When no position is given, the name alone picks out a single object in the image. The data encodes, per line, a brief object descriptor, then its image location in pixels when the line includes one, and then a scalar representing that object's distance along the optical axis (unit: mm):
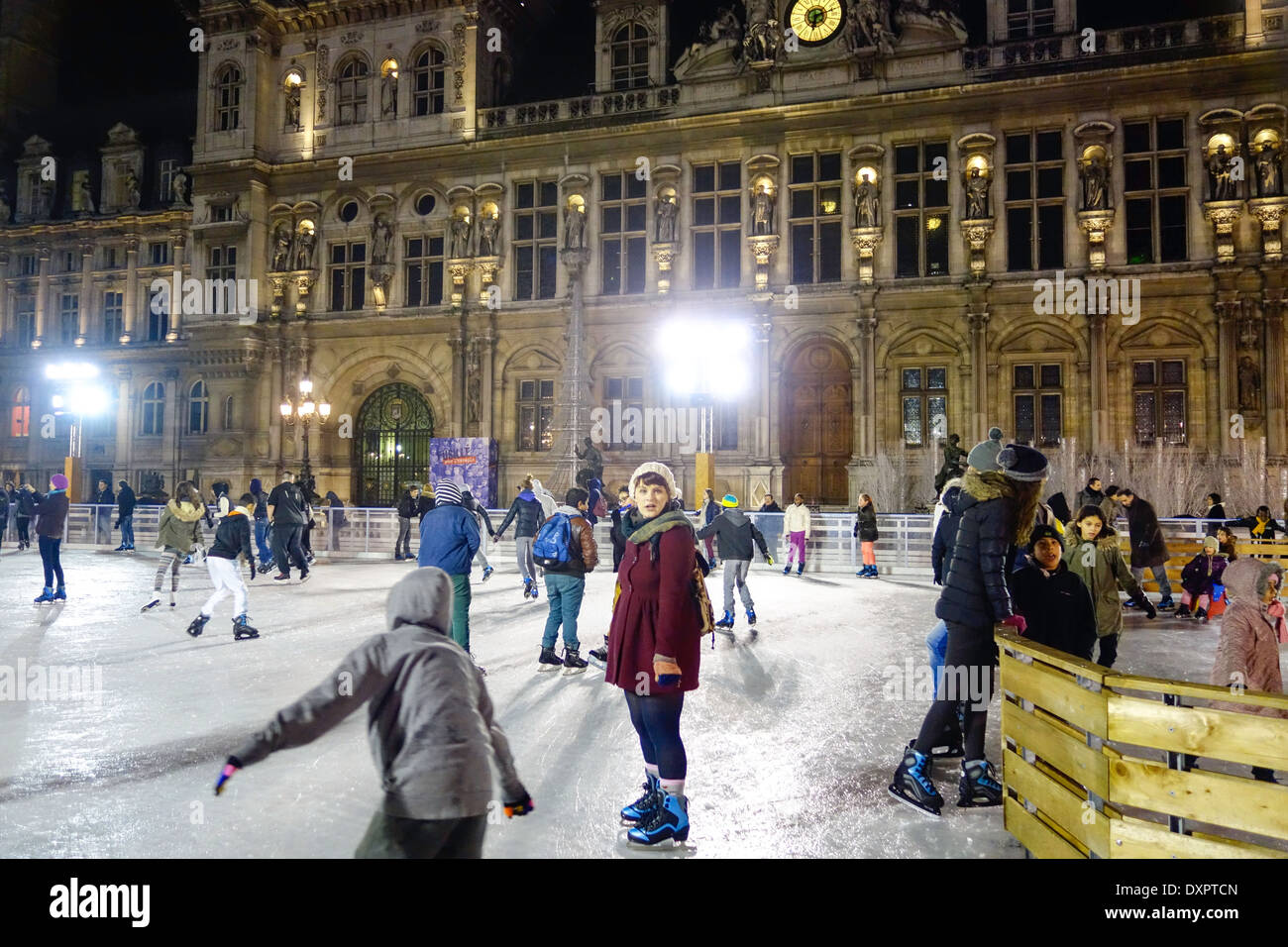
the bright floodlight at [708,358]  25812
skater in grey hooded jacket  2723
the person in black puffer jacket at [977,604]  4828
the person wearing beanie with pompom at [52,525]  12461
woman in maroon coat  4223
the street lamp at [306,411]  25953
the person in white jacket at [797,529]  17906
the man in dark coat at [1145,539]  12508
